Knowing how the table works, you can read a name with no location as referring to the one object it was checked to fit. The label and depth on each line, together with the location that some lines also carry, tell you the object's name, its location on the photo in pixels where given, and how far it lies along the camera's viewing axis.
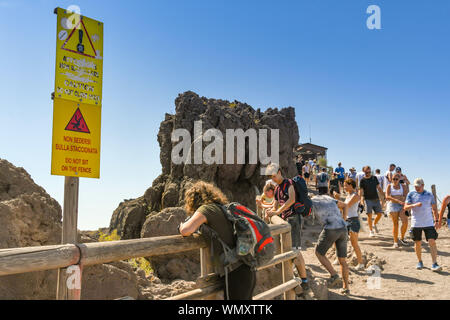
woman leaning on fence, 3.62
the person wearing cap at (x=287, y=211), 6.76
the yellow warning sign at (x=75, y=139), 3.36
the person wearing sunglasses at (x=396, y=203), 10.73
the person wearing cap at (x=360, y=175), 14.19
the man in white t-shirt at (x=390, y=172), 14.59
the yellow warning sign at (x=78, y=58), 3.43
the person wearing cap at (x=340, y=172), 18.08
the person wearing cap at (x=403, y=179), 14.80
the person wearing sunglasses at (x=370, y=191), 11.39
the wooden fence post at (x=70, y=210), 3.47
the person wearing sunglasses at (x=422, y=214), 8.39
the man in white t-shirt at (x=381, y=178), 15.82
